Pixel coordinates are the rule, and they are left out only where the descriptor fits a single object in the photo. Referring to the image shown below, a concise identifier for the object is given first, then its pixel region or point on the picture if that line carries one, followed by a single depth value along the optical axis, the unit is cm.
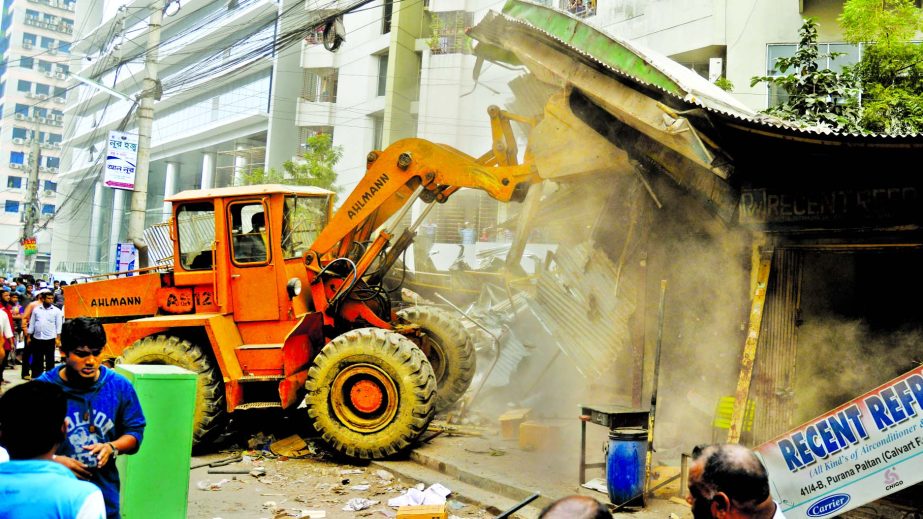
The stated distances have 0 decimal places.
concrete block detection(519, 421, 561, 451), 795
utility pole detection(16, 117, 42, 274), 3256
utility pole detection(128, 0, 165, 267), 1388
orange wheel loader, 729
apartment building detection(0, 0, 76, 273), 6888
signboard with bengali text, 1409
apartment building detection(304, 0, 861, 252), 1559
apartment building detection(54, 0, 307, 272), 3178
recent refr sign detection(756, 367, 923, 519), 455
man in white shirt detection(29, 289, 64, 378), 1202
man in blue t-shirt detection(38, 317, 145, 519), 309
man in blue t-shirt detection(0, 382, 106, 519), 195
